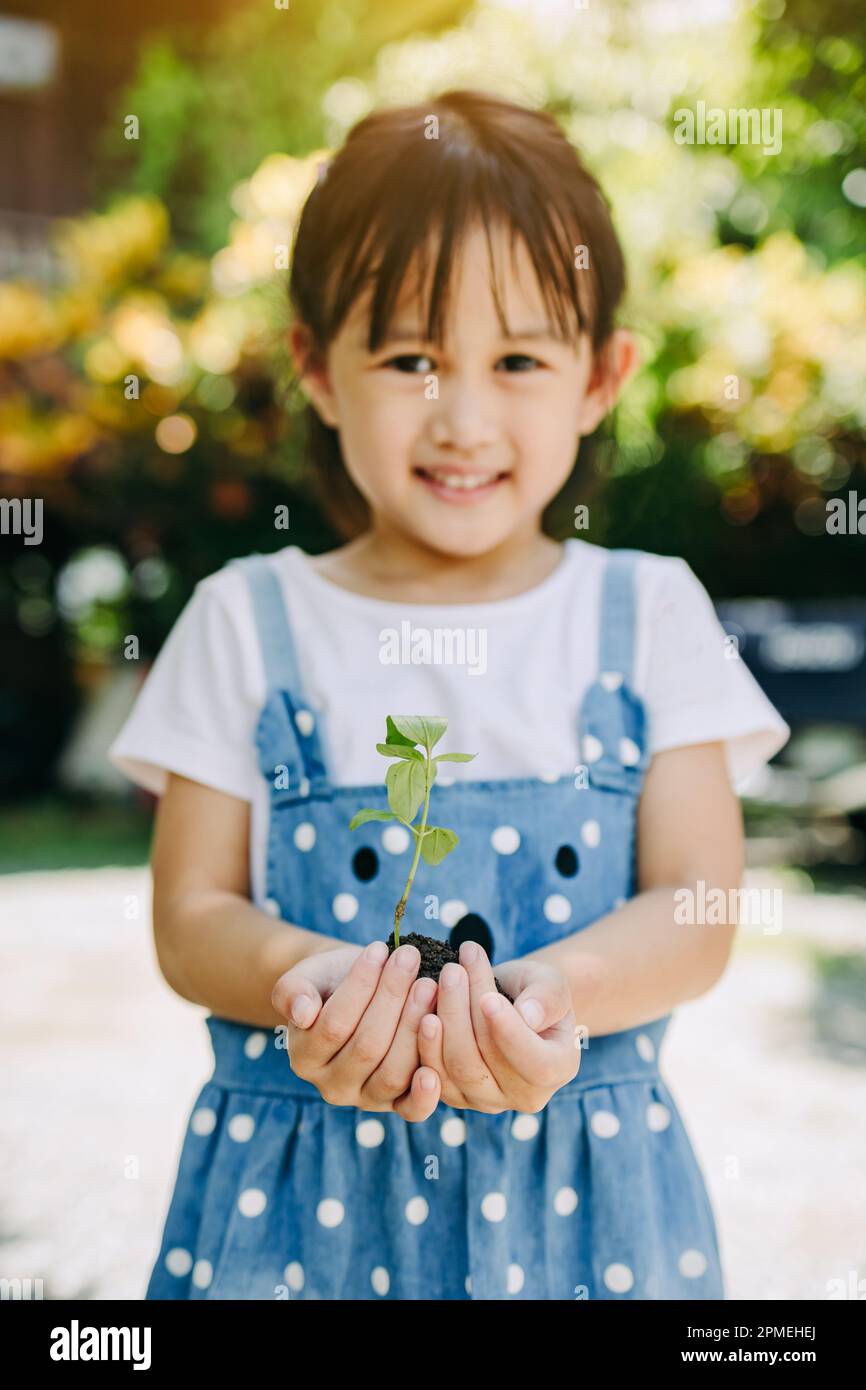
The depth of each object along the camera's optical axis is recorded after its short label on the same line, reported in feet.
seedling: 2.85
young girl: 3.22
